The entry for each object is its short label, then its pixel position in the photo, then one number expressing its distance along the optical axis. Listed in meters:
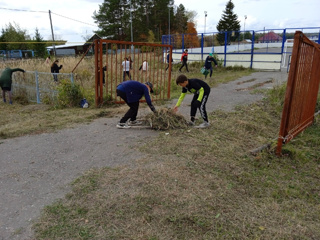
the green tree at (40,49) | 36.85
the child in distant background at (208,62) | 14.38
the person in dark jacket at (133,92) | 5.68
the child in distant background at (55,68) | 12.80
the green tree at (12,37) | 43.51
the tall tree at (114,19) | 46.38
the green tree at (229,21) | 55.75
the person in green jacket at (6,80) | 10.57
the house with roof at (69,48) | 45.59
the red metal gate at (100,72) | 7.80
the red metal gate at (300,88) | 4.28
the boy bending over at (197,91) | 5.53
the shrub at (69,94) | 8.85
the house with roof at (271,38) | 28.52
